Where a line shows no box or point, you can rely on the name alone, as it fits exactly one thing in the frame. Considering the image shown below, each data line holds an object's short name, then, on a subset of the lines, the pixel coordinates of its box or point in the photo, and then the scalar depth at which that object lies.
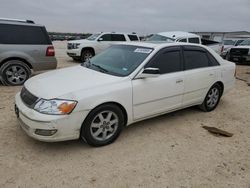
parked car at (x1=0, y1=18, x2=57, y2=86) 6.70
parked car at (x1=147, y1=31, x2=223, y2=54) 11.17
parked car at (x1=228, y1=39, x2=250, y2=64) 14.66
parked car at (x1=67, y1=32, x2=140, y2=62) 12.77
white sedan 3.18
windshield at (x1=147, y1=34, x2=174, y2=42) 11.22
